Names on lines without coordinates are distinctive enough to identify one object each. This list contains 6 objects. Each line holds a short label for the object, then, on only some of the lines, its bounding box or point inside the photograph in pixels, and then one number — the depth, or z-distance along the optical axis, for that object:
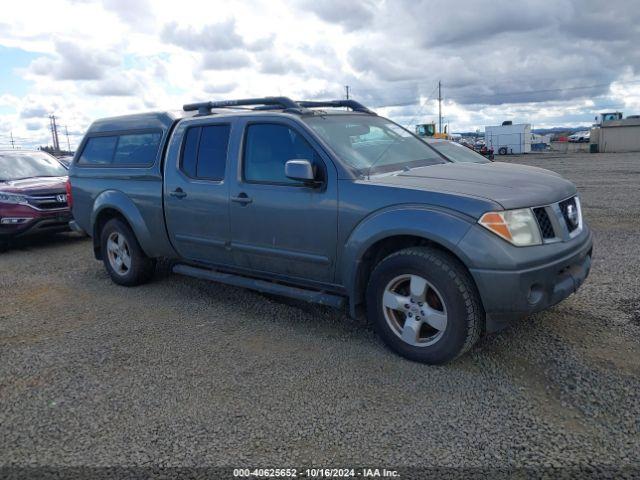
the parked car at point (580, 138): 64.06
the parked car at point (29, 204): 8.51
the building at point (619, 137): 48.81
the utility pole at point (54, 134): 74.94
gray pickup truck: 3.49
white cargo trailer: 50.50
